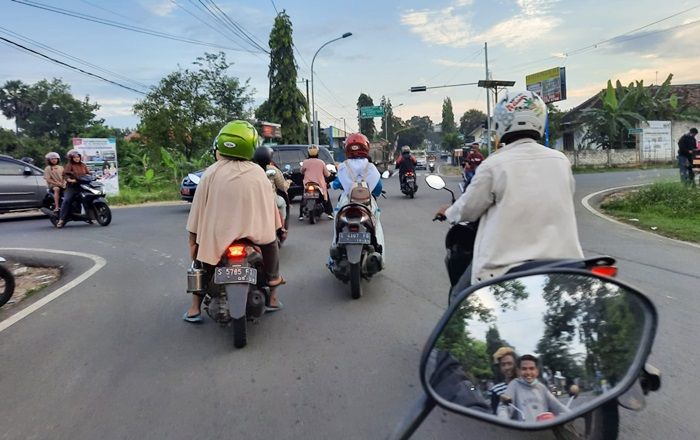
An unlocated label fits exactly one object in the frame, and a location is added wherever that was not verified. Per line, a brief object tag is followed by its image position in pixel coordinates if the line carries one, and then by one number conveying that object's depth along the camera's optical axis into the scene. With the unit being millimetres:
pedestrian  14812
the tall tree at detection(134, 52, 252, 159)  23969
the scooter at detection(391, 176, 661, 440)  1780
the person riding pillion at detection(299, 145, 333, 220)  10992
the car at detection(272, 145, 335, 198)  15078
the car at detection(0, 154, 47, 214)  13812
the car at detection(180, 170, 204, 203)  14159
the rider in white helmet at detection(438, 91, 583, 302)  2568
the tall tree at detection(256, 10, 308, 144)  40344
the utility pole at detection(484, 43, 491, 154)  37712
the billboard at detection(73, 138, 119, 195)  19400
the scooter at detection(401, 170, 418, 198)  16438
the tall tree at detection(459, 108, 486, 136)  106062
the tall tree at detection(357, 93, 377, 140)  91875
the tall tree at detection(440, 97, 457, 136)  116250
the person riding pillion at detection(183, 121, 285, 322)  4293
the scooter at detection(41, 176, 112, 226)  11672
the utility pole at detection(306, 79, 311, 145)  39578
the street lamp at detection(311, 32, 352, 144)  36659
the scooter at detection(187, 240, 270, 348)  4098
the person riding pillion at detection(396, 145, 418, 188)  16672
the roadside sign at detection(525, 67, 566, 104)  32188
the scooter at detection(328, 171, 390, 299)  5414
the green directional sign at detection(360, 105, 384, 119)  56969
